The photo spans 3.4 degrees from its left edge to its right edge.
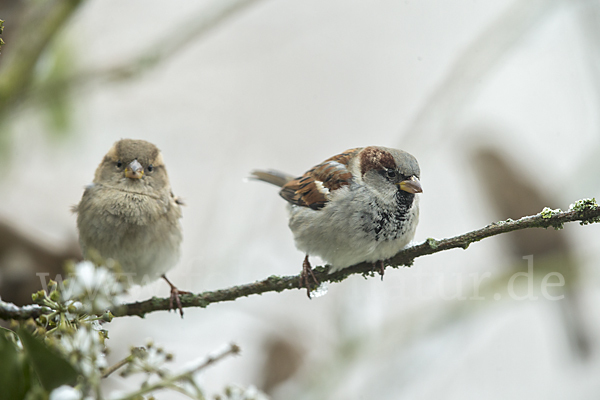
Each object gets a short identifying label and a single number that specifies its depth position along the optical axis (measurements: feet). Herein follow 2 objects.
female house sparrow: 23.76
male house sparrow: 23.64
